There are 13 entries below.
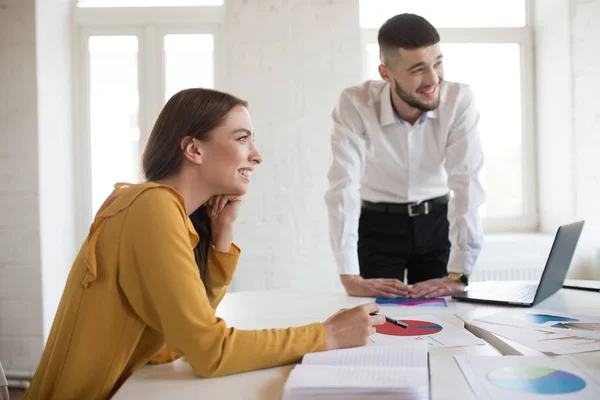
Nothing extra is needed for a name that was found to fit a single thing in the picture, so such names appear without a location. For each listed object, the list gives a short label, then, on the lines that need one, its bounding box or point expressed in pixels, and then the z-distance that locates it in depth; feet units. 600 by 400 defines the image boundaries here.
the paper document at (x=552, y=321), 4.12
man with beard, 6.40
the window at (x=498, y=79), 11.67
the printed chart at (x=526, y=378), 2.79
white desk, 3.06
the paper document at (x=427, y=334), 3.90
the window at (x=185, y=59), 11.26
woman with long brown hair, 3.34
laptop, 5.12
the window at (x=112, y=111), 11.30
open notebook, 2.80
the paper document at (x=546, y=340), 3.64
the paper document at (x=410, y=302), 5.25
